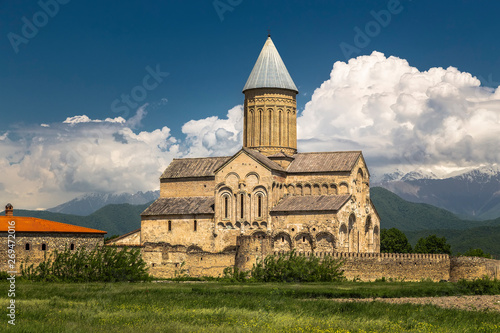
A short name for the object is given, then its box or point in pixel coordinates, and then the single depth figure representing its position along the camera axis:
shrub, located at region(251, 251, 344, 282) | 42.66
